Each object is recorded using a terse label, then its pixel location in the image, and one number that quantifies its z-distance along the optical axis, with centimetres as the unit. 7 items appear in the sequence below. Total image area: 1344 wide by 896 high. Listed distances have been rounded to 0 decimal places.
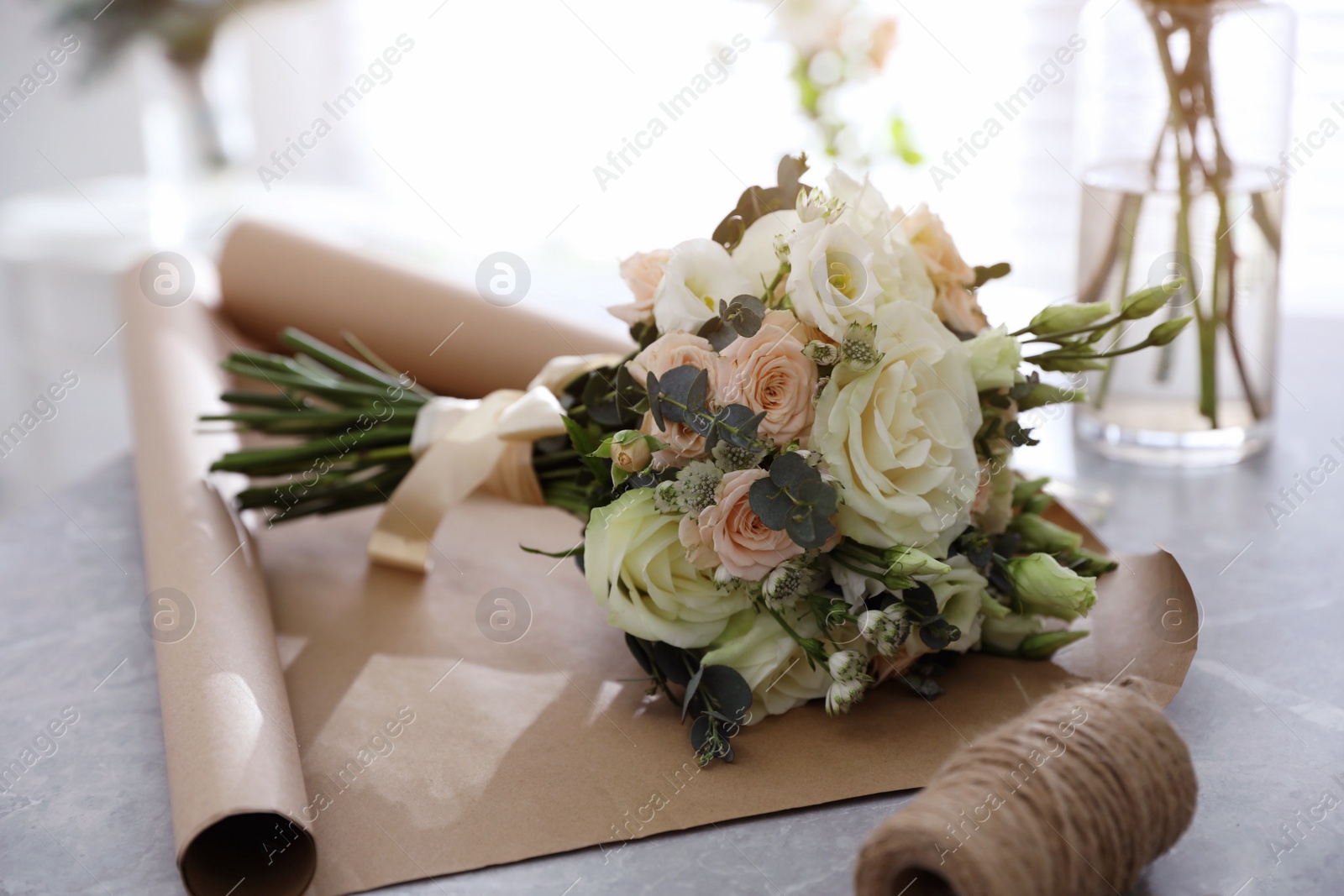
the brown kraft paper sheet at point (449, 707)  60
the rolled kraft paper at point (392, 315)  116
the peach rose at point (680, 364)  68
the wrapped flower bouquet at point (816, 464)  66
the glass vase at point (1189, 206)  102
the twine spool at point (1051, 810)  46
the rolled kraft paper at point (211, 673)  57
